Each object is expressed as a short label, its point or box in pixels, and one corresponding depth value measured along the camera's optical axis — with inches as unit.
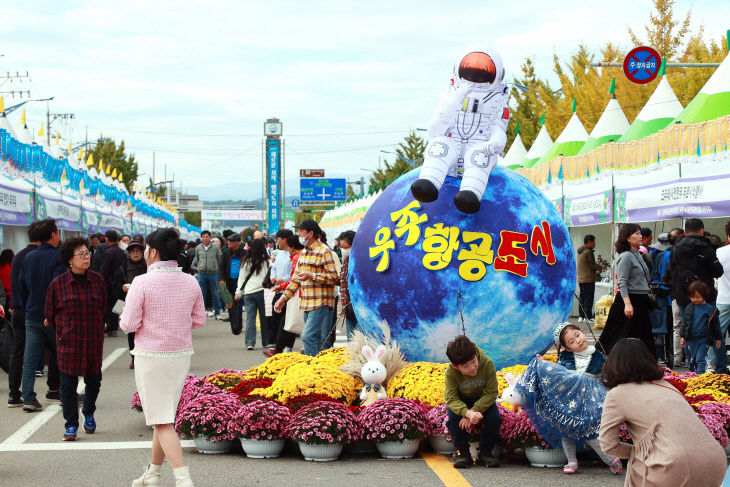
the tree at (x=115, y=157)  3105.3
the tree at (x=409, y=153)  2716.5
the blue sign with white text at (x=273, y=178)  2952.8
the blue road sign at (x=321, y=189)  2856.8
